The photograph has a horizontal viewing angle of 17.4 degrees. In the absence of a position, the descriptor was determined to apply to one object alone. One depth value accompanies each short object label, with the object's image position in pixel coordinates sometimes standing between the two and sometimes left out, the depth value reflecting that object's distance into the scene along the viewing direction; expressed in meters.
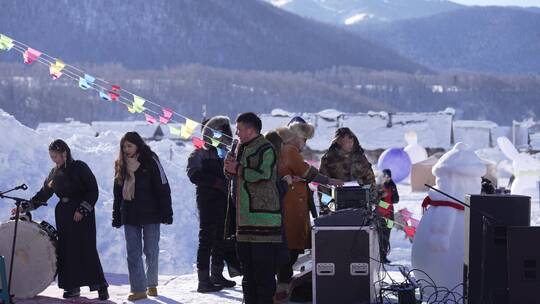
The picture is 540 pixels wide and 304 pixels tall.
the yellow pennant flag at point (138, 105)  19.73
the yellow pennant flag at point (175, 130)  20.78
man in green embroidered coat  12.91
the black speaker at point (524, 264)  12.08
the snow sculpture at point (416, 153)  68.60
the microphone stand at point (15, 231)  15.09
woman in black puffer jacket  15.73
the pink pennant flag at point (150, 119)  20.22
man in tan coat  14.78
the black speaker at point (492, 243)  12.56
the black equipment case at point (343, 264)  13.83
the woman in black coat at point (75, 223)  16.23
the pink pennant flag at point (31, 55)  19.66
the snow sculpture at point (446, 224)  15.41
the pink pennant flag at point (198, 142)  16.55
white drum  16.29
